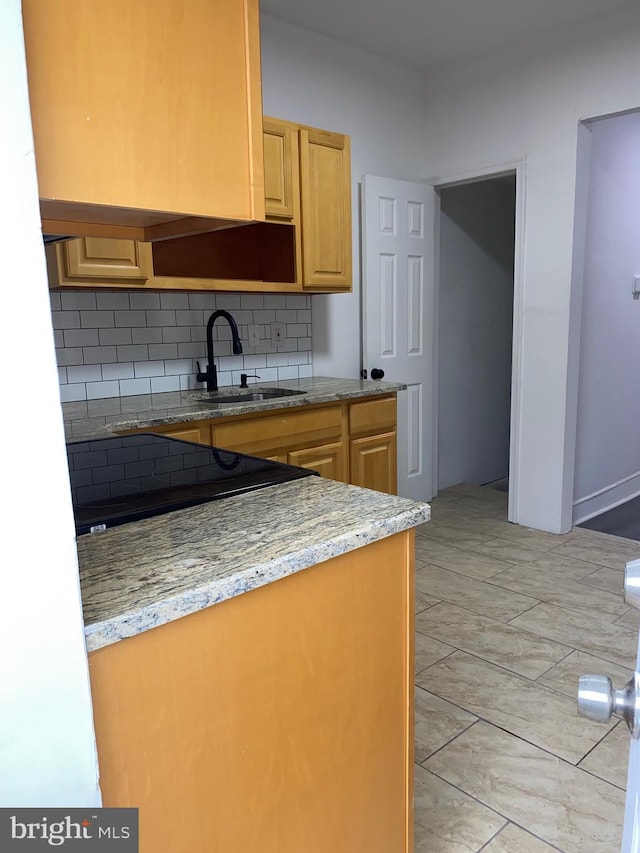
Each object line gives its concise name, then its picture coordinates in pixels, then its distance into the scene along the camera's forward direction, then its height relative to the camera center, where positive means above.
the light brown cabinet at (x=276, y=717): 0.85 -0.62
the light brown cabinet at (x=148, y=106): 0.71 +0.25
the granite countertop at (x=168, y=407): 2.40 -0.40
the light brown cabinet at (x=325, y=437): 2.74 -0.61
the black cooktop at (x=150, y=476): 1.17 -0.35
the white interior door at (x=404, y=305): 3.91 +0.02
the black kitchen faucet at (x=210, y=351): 3.18 -0.19
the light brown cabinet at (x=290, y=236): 3.11 +0.40
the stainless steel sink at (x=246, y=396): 3.06 -0.42
